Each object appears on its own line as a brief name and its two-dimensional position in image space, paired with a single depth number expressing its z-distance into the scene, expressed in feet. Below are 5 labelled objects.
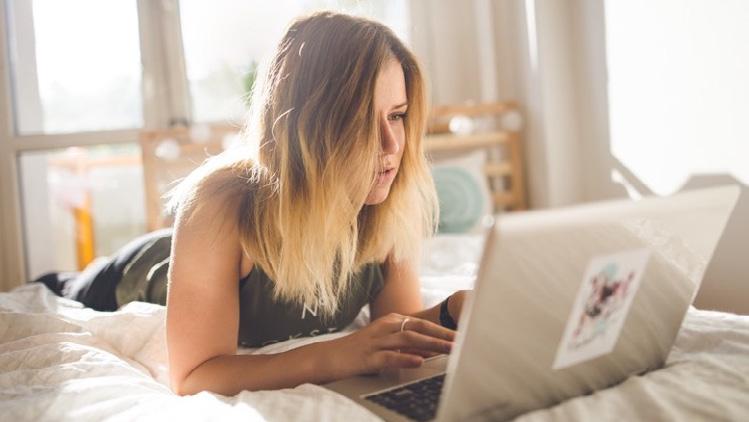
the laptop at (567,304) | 1.80
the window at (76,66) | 8.79
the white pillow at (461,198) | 8.09
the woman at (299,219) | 2.91
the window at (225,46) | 9.27
